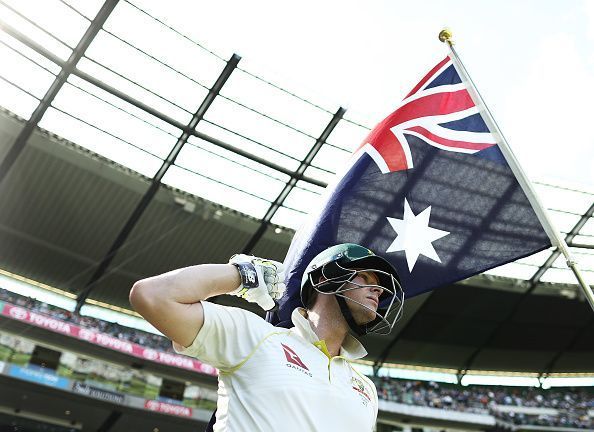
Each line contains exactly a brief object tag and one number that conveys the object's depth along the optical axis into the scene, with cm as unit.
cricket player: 227
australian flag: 442
